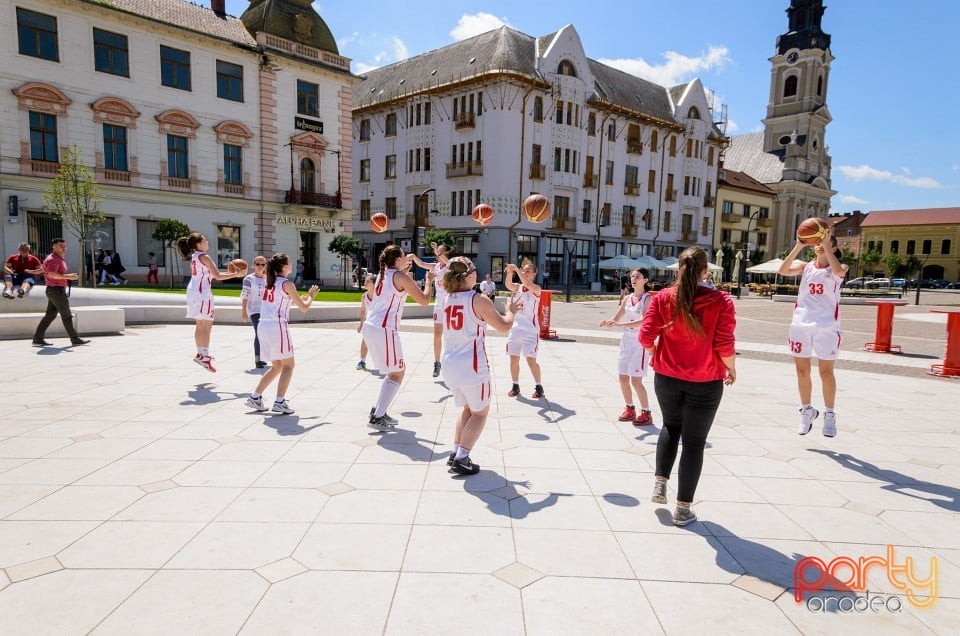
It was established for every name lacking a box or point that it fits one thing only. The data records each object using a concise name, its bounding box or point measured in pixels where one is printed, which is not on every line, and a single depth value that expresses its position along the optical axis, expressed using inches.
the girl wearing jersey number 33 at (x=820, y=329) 226.4
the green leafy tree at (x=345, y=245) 1209.4
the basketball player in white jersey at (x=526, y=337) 289.3
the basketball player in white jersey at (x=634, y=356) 249.9
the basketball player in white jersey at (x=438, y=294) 304.5
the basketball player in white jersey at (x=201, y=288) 311.3
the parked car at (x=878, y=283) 2242.9
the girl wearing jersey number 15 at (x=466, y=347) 174.9
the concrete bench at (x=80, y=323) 439.5
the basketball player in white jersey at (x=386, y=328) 223.3
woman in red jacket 141.3
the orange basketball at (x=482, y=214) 365.2
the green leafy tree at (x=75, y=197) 834.8
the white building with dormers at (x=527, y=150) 1473.9
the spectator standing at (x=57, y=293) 378.3
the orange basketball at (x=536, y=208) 319.8
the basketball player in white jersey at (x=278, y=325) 240.2
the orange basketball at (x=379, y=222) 420.2
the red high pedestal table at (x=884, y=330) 508.7
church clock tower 2600.9
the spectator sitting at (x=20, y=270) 458.0
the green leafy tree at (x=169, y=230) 957.8
